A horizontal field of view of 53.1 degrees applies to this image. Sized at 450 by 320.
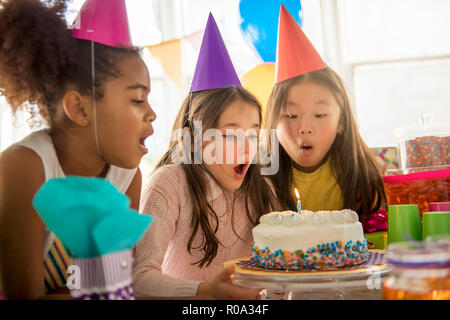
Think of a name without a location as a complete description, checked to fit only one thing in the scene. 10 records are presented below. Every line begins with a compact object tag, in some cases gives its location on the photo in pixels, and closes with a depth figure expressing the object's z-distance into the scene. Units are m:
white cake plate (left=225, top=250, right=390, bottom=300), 0.71
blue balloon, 0.94
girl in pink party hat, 0.61
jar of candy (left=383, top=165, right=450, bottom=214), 1.08
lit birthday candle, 0.91
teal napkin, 0.52
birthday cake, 0.83
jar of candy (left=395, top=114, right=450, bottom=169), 1.09
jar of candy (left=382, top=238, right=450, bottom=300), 0.49
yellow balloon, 0.94
